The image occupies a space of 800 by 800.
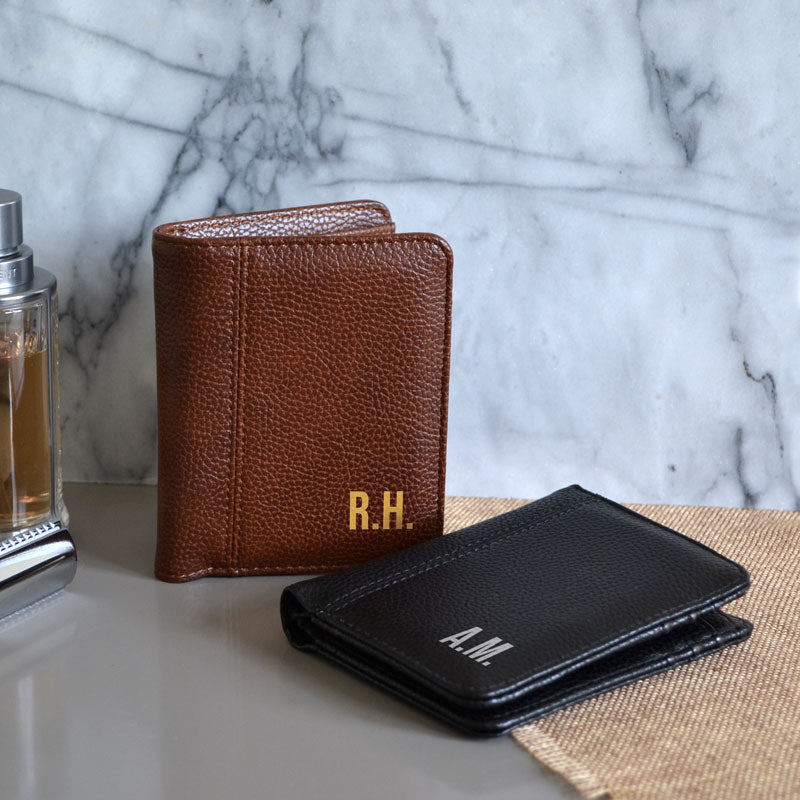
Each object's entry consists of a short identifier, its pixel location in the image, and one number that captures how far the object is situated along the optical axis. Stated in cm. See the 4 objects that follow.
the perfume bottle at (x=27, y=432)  75
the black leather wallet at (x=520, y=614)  69
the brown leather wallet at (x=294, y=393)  75
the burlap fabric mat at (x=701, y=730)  67
